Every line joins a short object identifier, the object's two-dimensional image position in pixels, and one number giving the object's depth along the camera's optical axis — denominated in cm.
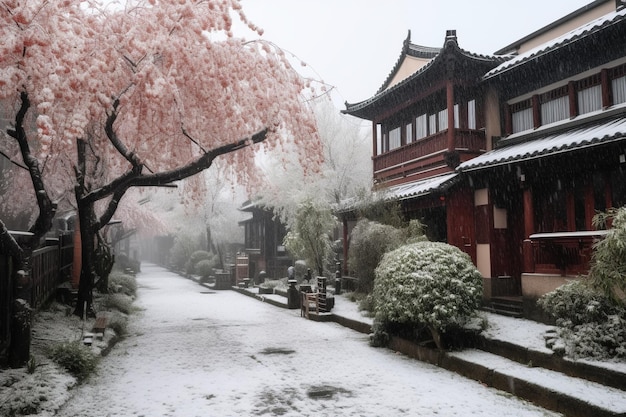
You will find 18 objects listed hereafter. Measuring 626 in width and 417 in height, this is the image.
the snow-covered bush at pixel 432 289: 957
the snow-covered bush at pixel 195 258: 3825
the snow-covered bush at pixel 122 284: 2025
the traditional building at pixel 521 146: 1150
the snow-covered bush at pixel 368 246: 1542
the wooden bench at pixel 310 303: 1591
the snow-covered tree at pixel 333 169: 2702
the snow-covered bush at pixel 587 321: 778
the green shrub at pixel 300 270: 2407
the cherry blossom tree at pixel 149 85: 795
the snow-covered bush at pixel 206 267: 3316
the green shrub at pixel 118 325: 1242
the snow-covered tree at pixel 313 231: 2122
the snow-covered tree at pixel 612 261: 731
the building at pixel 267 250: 2990
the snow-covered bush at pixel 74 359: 797
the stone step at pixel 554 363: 705
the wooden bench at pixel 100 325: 1088
